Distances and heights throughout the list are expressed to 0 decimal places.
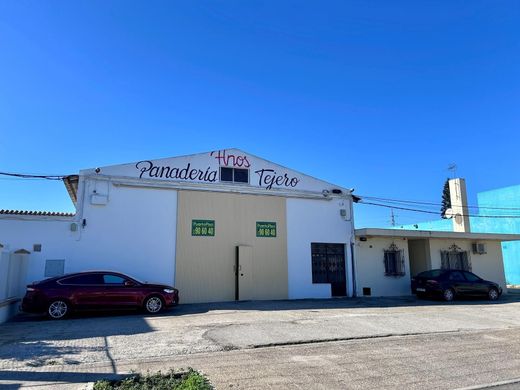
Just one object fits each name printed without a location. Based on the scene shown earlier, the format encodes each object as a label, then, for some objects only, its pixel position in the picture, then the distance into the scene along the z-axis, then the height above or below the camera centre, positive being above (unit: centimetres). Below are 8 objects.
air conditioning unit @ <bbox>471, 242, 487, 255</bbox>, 2272 +124
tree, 5638 +1054
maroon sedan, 1207 -62
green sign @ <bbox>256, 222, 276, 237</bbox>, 1803 +190
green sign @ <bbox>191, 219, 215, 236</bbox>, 1703 +190
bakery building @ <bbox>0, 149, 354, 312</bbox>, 1524 +176
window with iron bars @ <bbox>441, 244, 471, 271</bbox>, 2189 +64
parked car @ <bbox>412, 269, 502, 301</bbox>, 1791 -63
